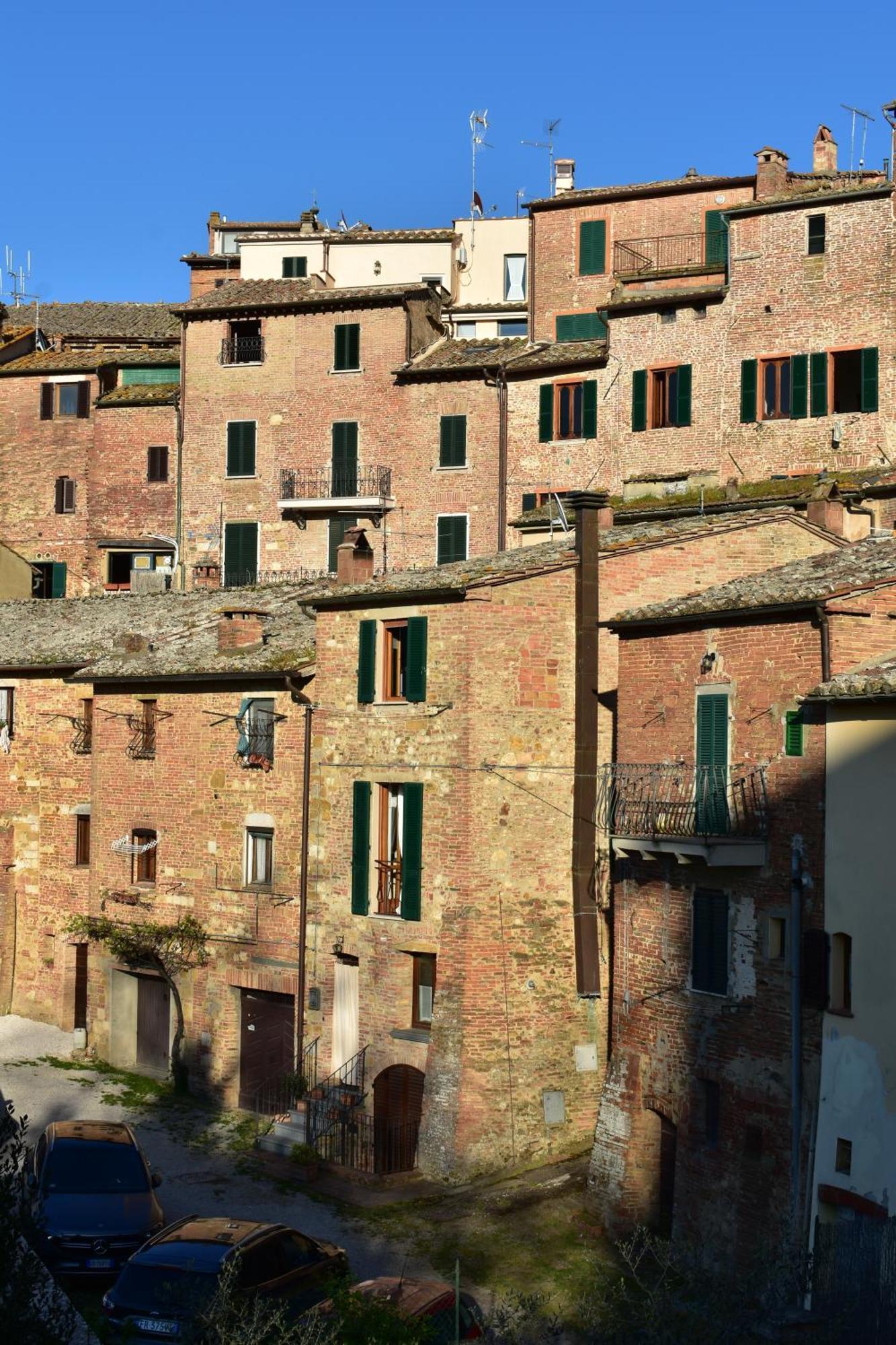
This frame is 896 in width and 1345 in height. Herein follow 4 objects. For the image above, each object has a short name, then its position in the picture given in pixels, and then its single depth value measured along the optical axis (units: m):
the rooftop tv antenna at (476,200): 62.56
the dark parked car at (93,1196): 24.75
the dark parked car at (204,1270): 20.48
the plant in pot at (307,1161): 30.86
